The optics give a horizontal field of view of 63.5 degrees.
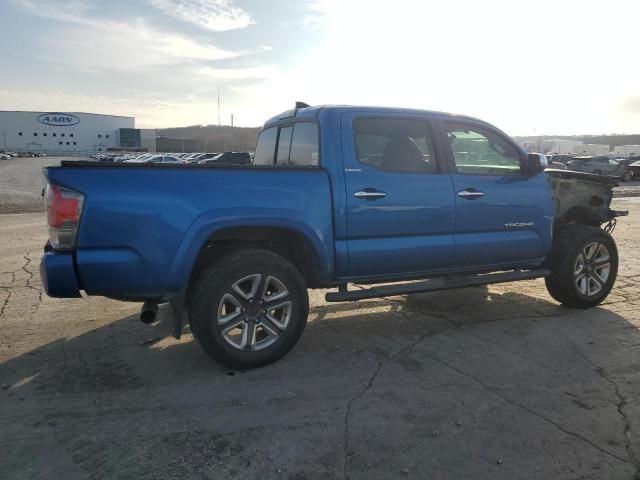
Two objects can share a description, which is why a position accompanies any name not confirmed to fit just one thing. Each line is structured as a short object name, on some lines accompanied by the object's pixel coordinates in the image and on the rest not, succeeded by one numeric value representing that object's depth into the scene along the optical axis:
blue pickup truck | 3.55
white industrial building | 115.81
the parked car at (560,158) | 37.88
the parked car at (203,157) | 42.40
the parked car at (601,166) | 32.09
